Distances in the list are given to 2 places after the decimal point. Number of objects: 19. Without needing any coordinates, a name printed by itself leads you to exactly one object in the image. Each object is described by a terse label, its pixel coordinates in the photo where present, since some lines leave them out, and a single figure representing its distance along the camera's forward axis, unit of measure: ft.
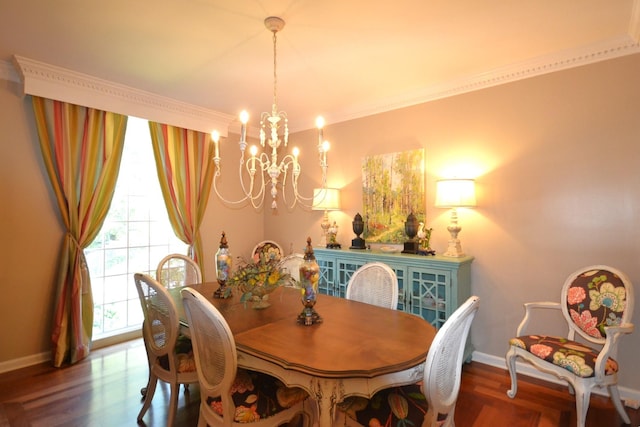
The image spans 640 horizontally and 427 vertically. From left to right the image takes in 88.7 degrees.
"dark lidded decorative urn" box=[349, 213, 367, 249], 11.94
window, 11.44
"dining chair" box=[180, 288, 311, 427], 4.92
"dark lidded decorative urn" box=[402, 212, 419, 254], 10.42
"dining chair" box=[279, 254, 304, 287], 9.76
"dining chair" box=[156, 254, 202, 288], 9.57
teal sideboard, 9.20
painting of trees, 11.21
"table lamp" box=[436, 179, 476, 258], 9.43
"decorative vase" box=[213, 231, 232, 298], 8.25
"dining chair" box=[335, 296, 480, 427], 4.20
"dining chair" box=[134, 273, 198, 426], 6.32
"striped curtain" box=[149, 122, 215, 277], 12.41
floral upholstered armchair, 6.50
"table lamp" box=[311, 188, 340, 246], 12.65
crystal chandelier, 14.73
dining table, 4.41
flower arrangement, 6.89
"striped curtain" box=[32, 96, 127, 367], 9.82
